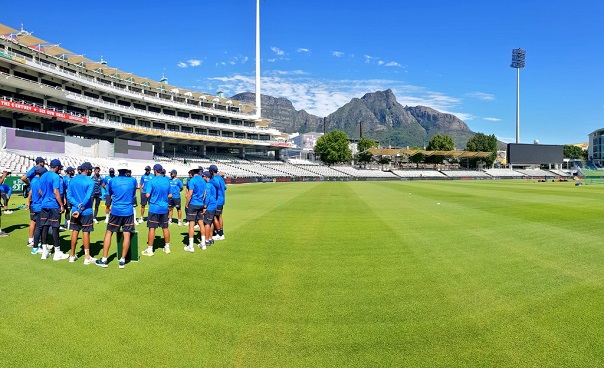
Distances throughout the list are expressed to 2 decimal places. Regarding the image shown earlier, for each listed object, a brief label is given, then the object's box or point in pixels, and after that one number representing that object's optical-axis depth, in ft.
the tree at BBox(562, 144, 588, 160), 479.00
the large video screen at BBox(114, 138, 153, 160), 142.72
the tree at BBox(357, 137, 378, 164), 406.39
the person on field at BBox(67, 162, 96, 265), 25.27
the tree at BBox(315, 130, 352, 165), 323.98
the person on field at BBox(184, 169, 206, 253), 30.65
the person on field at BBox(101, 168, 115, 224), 39.41
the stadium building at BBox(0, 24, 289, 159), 141.28
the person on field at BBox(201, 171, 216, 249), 31.68
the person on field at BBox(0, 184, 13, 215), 38.60
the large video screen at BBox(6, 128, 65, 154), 105.29
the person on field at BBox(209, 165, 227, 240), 34.08
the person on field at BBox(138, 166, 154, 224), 46.29
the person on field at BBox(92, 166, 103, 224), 44.98
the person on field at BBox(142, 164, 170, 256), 27.35
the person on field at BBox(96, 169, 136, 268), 24.82
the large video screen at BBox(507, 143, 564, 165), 288.92
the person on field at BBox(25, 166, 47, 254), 28.50
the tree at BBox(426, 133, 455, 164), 370.73
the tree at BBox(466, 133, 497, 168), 402.93
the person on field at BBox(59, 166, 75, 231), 34.62
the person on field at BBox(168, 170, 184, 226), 43.88
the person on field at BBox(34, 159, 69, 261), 26.71
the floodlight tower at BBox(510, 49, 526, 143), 328.29
